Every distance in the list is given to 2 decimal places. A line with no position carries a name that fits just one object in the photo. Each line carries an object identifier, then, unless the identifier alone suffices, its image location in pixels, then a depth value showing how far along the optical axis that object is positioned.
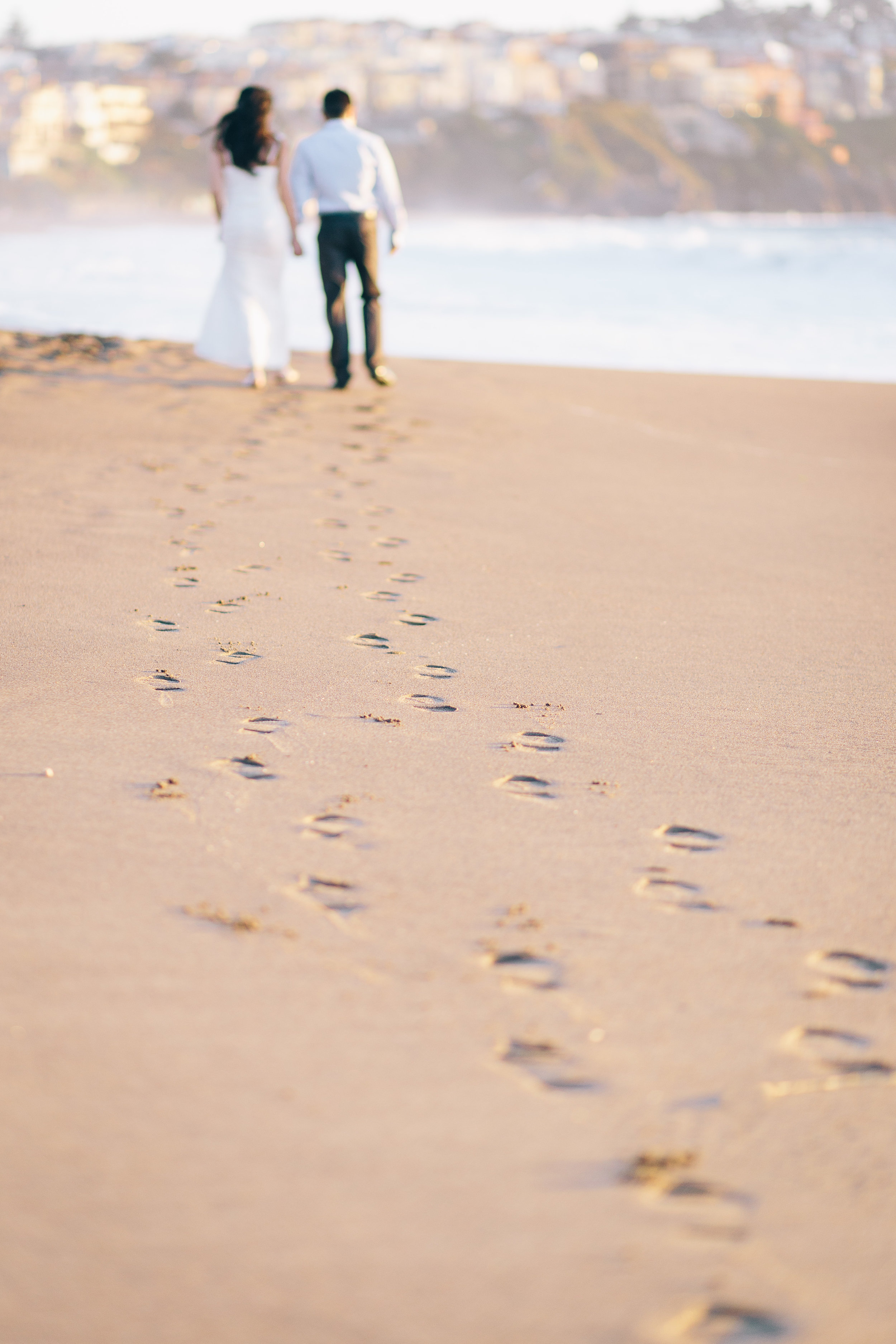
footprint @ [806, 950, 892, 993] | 3.71
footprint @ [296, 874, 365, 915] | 4.00
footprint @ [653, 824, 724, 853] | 4.56
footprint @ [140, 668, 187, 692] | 5.87
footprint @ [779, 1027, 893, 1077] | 3.33
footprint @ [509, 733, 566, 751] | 5.41
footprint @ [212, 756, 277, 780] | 4.97
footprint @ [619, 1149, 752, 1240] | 2.76
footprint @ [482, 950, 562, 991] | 3.63
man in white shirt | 13.86
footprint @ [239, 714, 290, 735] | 5.44
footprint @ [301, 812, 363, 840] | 4.49
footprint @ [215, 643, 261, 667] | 6.31
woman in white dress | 13.93
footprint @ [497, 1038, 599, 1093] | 3.20
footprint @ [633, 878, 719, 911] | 4.13
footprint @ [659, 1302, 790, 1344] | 2.49
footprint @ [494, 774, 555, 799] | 4.94
